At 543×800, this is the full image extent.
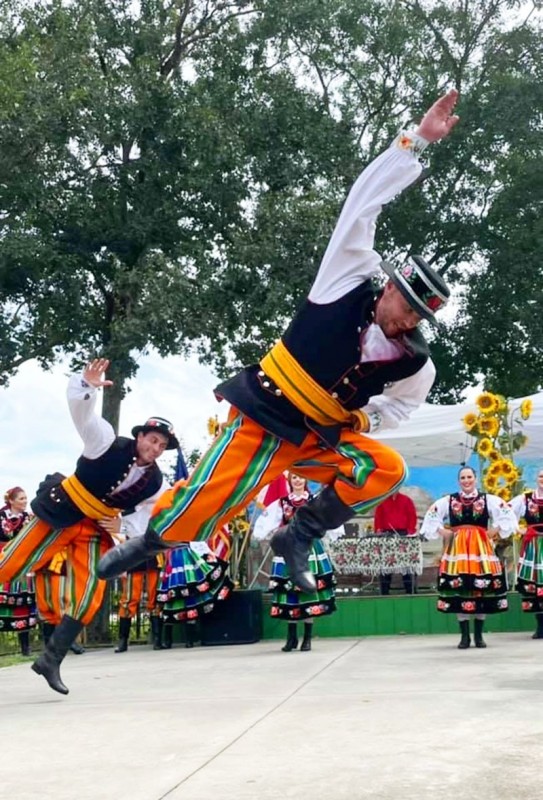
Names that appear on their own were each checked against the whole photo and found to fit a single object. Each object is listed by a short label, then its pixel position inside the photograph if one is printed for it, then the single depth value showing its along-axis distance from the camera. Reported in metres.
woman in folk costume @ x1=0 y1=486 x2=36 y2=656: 9.90
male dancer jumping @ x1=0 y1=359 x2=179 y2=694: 5.46
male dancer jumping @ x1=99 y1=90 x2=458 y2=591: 3.82
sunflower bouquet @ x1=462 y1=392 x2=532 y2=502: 9.16
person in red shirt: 11.20
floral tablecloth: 10.47
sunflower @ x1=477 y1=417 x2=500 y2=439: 9.25
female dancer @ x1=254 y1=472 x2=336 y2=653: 8.84
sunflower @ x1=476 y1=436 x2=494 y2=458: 9.20
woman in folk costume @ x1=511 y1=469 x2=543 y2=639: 8.84
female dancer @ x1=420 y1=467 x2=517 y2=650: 8.43
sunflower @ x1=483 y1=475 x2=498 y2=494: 9.15
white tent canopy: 10.59
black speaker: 9.85
